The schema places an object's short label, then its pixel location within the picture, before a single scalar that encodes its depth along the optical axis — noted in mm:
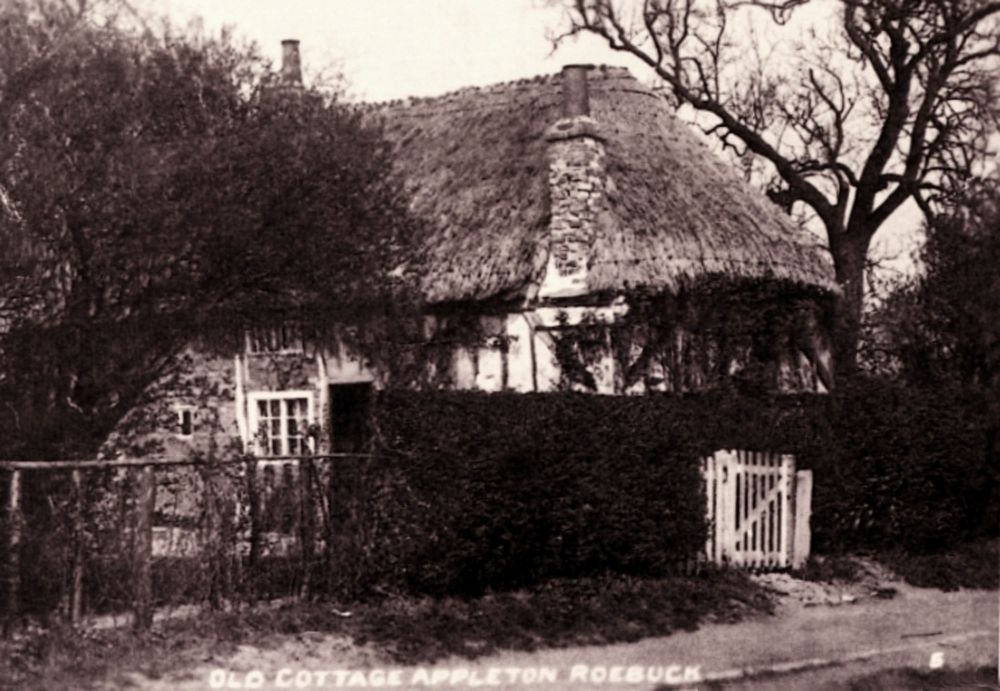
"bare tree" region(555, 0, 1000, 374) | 22281
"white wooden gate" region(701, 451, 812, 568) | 13336
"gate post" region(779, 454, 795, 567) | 13844
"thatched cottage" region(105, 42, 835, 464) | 17234
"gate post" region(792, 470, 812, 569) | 13969
